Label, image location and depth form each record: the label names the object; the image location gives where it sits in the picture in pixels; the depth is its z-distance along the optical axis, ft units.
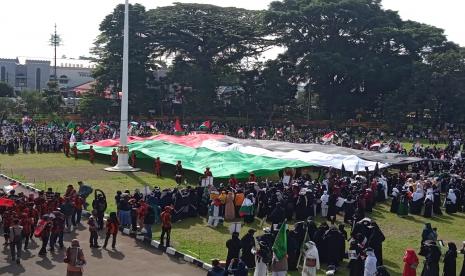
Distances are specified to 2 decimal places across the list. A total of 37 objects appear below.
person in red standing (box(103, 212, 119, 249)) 50.08
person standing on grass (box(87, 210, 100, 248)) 50.31
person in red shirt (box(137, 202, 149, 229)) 53.72
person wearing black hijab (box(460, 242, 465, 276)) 43.01
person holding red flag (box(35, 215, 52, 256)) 47.65
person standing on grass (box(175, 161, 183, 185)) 83.51
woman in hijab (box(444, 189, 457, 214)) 70.44
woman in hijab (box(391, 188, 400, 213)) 69.31
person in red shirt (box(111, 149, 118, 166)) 101.19
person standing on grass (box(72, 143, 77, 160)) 110.88
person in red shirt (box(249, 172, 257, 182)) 76.80
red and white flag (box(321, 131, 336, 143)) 112.68
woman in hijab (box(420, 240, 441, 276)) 40.96
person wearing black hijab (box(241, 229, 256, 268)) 44.55
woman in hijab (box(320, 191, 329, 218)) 64.75
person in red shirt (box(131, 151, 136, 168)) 98.58
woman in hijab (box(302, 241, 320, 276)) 39.88
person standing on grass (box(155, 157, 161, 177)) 90.63
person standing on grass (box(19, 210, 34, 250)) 47.98
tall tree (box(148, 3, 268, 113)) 193.77
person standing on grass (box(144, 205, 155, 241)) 53.06
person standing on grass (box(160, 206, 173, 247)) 50.65
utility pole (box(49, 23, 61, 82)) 270.22
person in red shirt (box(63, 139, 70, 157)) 112.57
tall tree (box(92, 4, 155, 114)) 181.07
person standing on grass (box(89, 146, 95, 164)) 105.09
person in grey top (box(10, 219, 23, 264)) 44.57
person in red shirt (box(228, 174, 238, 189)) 71.72
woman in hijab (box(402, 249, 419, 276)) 40.06
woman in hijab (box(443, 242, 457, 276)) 41.91
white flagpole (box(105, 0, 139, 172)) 91.81
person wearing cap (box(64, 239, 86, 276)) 38.45
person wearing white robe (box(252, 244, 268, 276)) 39.71
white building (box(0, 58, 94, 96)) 287.07
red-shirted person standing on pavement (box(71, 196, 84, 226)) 56.95
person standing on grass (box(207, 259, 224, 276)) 35.76
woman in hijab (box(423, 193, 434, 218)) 67.46
